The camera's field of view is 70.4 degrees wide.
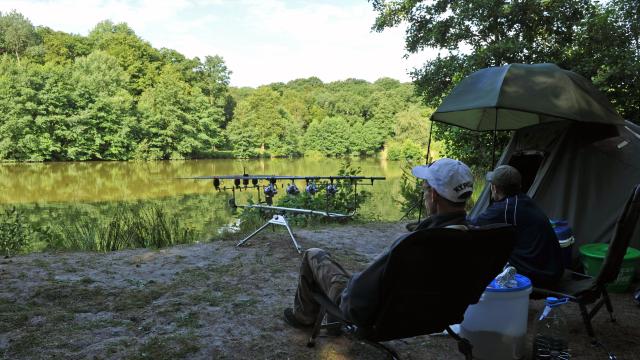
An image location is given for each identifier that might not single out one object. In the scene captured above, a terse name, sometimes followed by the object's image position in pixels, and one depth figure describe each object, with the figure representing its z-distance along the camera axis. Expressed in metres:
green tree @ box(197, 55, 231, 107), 50.44
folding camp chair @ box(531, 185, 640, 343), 2.81
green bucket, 3.73
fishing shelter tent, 4.42
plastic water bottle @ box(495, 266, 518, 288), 2.56
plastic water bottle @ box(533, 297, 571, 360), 2.62
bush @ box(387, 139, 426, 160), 34.44
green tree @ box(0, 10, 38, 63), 42.88
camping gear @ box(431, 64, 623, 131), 4.16
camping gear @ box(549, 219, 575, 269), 3.95
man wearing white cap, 2.03
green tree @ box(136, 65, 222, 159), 34.59
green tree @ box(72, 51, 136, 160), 30.58
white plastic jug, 2.54
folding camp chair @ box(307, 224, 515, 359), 1.95
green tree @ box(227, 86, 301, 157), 43.06
